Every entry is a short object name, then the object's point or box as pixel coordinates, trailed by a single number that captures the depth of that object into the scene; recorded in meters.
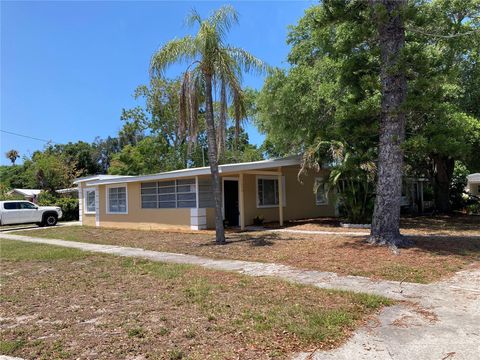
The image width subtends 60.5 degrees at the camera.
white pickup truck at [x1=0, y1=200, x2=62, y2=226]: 23.39
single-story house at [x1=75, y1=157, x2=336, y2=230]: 17.02
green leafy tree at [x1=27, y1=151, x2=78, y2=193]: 36.12
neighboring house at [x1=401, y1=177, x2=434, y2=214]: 25.62
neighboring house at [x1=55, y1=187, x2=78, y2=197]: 34.03
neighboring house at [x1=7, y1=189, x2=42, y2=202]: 41.55
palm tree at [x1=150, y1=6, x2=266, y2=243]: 12.14
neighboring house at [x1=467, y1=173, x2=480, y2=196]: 34.74
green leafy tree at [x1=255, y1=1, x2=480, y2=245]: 10.81
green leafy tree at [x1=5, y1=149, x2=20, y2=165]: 64.81
